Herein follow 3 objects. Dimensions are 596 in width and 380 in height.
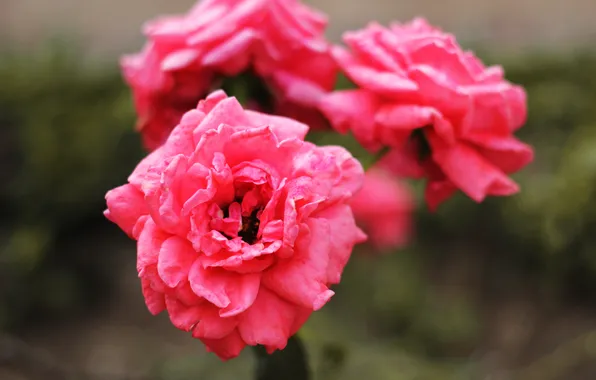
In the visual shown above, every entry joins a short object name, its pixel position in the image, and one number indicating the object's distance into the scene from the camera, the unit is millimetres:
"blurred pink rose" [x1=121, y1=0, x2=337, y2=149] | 445
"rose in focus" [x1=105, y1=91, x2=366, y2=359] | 318
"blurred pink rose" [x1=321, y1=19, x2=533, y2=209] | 417
